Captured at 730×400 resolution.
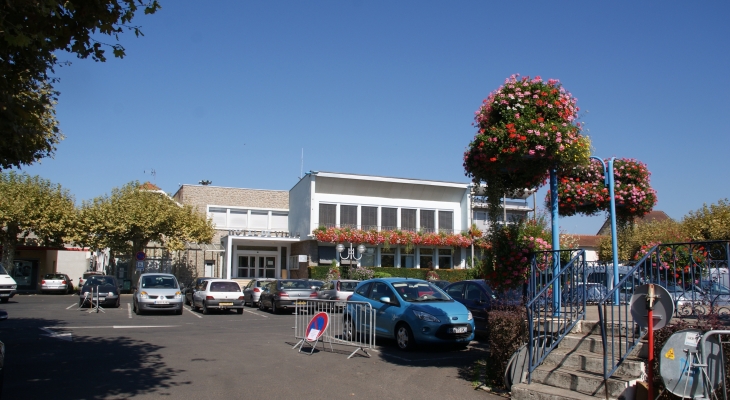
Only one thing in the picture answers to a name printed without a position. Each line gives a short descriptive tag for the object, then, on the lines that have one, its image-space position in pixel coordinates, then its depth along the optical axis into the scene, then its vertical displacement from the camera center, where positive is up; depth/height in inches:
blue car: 478.6 -43.8
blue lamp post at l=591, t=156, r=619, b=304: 423.2 +42.7
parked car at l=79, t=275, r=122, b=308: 991.6 -55.5
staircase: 280.7 -55.4
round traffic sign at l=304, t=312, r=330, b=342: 472.7 -52.3
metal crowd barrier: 489.7 -51.9
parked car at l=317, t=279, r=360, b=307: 960.9 -46.6
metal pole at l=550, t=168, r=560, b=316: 361.7 +22.8
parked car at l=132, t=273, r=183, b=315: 867.2 -51.3
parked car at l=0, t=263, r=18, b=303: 1067.9 -47.1
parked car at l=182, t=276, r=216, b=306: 1067.2 -56.7
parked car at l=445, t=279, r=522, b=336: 560.7 -34.7
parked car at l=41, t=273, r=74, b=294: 1471.5 -57.0
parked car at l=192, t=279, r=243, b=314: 916.6 -54.3
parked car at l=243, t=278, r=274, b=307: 1093.1 -54.7
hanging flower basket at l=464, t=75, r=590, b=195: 355.6 +78.7
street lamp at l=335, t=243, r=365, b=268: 1380.4 +25.9
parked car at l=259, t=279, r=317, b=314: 936.3 -51.3
